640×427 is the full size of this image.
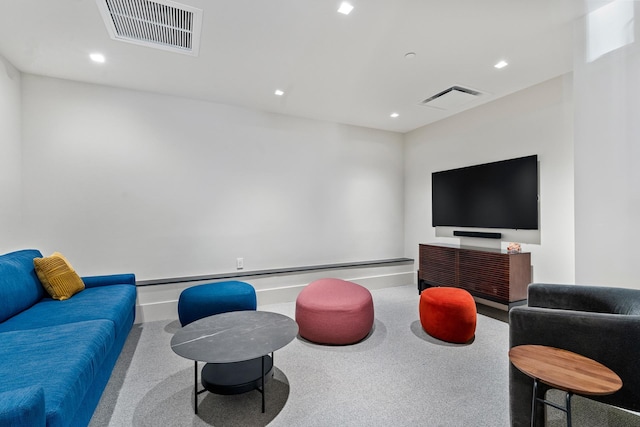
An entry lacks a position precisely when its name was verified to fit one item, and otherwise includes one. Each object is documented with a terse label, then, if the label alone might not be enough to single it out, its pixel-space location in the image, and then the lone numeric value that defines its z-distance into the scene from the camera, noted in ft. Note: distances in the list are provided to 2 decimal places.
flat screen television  11.31
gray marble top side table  5.72
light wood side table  3.98
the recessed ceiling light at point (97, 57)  9.07
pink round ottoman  8.96
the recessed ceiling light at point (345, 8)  6.87
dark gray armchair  4.72
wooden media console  10.84
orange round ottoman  9.07
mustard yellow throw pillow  8.34
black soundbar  12.57
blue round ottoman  9.66
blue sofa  3.77
